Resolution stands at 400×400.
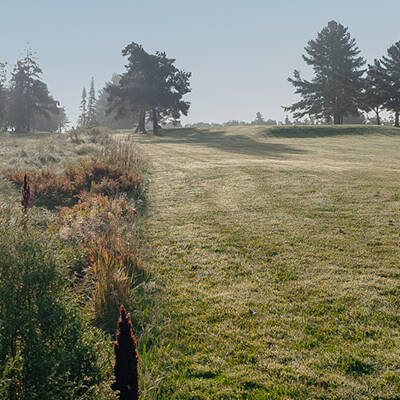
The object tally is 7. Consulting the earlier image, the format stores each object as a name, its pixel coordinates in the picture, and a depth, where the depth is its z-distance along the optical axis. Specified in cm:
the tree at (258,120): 13111
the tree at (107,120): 7875
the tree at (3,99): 5875
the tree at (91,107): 8319
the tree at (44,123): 7491
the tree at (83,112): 8280
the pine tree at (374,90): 4697
